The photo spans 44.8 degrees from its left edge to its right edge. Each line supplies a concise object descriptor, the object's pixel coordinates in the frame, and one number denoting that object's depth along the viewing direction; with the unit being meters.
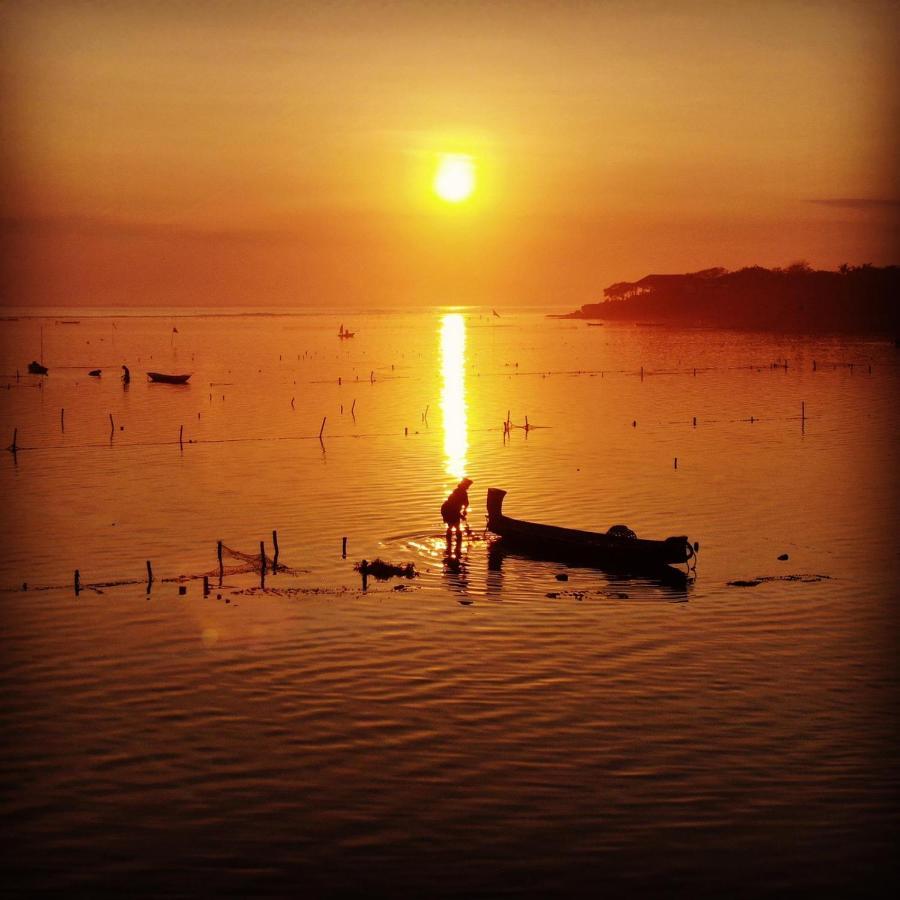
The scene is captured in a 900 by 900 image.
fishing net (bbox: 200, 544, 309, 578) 32.59
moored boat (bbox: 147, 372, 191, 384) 104.50
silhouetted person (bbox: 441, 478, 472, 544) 35.84
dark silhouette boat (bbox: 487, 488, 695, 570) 32.25
